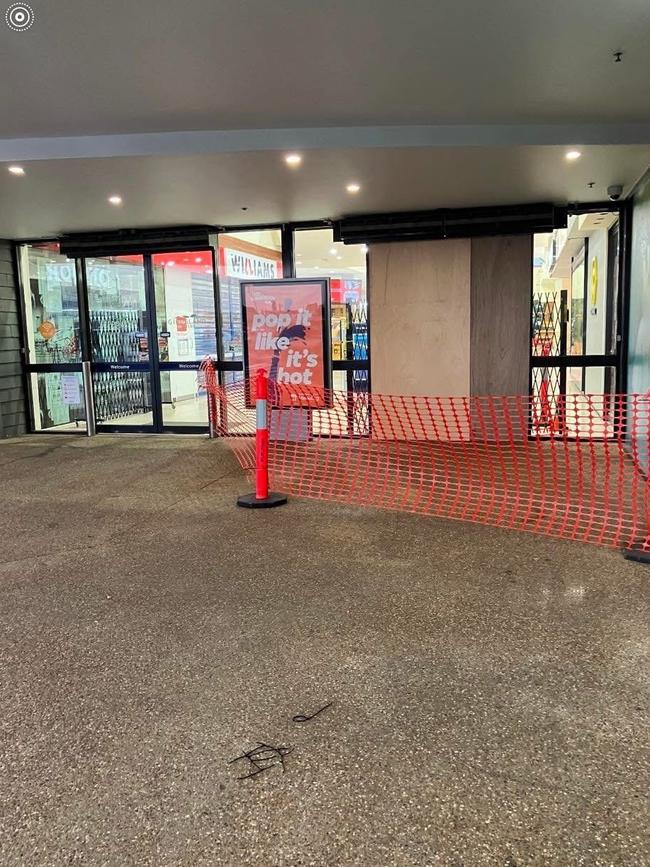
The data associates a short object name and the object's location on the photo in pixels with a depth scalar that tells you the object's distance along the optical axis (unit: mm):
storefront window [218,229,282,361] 8930
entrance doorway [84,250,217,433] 9289
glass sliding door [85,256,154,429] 9461
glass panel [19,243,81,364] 9656
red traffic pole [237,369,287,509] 5246
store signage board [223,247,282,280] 9023
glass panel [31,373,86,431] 9961
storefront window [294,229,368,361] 8672
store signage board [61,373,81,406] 9883
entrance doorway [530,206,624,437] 8008
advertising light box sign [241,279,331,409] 8023
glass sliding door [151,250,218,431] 9219
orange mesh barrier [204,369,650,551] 4820
